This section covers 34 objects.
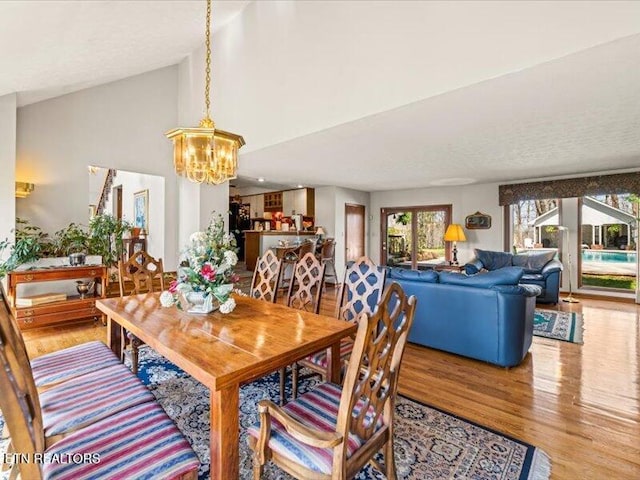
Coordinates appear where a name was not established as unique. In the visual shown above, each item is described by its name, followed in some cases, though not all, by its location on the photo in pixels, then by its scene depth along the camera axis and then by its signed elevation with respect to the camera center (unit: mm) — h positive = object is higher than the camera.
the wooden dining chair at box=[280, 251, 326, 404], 2604 -362
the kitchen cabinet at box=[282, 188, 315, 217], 8109 +1099
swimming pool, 6305 -279
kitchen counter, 7109 +54
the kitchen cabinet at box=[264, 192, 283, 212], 9070 +1199
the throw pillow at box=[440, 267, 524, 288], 3004 -355
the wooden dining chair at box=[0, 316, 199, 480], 988 -771
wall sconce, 3893 +666
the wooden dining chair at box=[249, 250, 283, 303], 2861 -340
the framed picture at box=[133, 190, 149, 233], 6023 +648
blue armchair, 5527 -443
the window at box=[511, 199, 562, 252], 6863 +408
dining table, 1248 -510
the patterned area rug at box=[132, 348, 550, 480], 1695 -1227
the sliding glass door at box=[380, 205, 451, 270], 7906 +178
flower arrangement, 2031 -227
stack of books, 3828 -724
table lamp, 6922 +192
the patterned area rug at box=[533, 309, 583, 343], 3895 -1143
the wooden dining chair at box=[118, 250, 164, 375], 2691 -292
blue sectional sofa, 2906 -706
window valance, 5387 +1048
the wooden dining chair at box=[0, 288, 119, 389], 1696 -722
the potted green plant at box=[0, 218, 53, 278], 3584 -50
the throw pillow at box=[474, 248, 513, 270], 6289 -326
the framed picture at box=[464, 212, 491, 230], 7015 +492
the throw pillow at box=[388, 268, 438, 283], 3404 -370
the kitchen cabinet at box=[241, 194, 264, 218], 9641 +1199
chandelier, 2400 +721
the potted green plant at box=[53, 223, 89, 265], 4312 -3
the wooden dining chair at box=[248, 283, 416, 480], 1108 -749
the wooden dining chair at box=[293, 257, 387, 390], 2312 -370
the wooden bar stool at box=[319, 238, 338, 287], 6535 -255
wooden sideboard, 3705 -780
